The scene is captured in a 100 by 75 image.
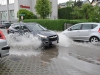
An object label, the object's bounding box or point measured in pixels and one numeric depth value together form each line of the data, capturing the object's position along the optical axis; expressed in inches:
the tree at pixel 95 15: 869.2
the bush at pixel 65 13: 1887.3
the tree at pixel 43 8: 1344.7
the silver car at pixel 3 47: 229.5
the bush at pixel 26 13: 1376.7
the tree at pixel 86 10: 1015.6
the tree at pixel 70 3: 3390.7
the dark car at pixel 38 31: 399.1
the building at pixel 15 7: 1686.8
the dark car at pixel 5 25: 1491.1
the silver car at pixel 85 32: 484.4
